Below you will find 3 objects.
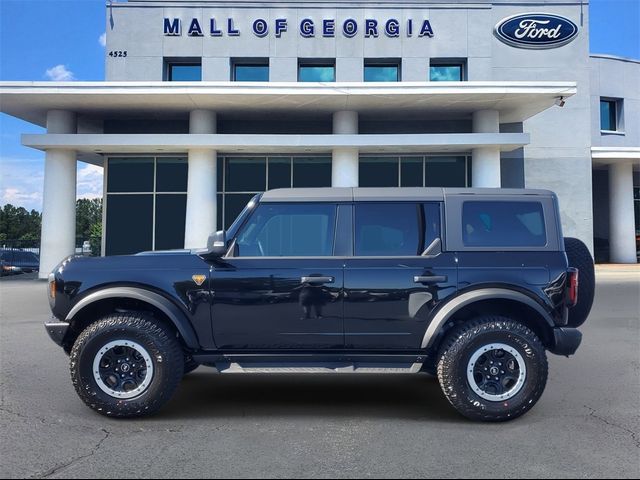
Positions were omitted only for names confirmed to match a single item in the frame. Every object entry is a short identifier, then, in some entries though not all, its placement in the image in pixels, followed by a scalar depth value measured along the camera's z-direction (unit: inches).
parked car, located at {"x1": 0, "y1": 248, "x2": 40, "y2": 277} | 889.5
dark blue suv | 185.3
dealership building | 748.0
